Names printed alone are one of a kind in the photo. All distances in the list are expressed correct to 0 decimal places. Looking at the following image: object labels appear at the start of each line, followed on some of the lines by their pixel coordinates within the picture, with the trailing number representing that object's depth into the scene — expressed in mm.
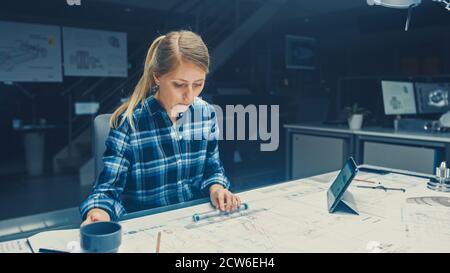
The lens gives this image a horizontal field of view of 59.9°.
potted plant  3293
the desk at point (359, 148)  2803
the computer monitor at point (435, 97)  3502
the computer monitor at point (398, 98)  3248
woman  1327
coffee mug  831
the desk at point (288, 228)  933
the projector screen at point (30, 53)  5219
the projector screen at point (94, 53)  5730
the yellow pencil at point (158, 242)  920
